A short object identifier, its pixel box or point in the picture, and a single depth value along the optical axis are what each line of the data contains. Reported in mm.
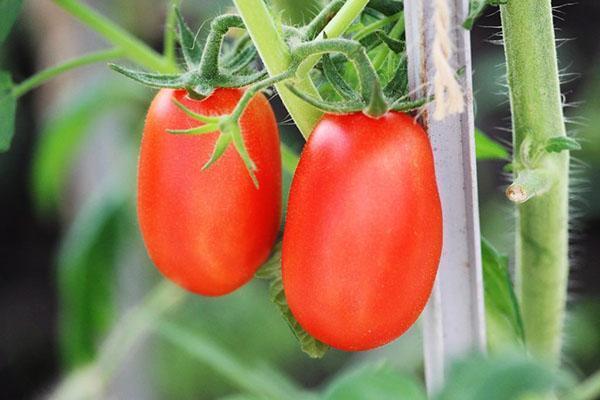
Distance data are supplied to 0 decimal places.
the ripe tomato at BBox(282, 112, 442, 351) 556
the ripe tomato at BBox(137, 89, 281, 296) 588
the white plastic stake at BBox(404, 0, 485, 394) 555
